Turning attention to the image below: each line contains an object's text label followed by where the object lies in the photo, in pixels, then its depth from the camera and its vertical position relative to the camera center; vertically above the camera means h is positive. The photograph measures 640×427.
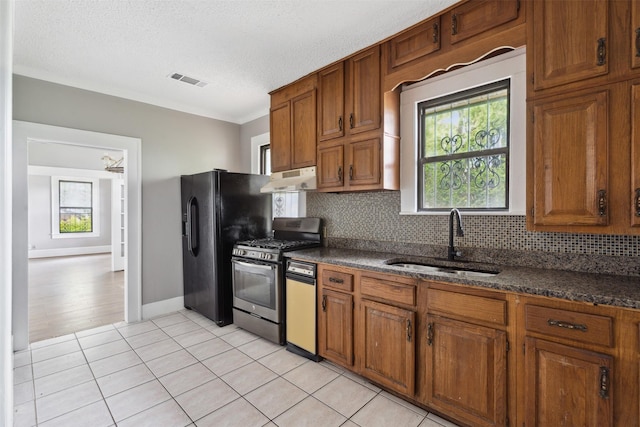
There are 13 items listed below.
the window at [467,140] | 2.14 +0.58
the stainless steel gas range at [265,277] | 2.90 -0.64
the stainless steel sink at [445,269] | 2.06 -0.42
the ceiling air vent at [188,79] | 3.16 +1.44
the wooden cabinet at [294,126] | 3.11 +0.95
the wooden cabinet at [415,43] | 2.21 +1.30
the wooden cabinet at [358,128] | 2.59 +0.76
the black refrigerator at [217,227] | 3.43 -0.16
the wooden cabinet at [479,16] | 1.89 +1.27
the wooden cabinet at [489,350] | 1.36 -0.77
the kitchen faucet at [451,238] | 2.16 -0.19
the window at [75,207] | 8.64 +0.20
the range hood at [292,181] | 3.04 +0.34
